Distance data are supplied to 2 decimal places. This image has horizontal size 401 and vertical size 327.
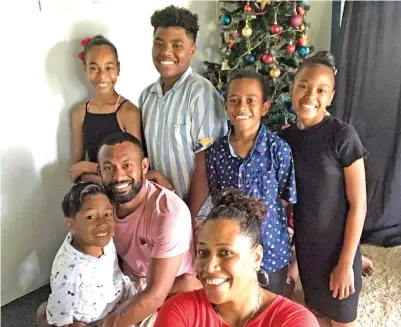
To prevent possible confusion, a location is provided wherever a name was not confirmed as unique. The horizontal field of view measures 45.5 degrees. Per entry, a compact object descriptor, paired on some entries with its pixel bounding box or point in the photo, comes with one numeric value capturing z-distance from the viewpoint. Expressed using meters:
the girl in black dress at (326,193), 1.71
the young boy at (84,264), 1.67
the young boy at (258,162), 1.73
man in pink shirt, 1.70
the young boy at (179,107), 1.96
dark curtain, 2.69
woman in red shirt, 1.18
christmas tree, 2.75
